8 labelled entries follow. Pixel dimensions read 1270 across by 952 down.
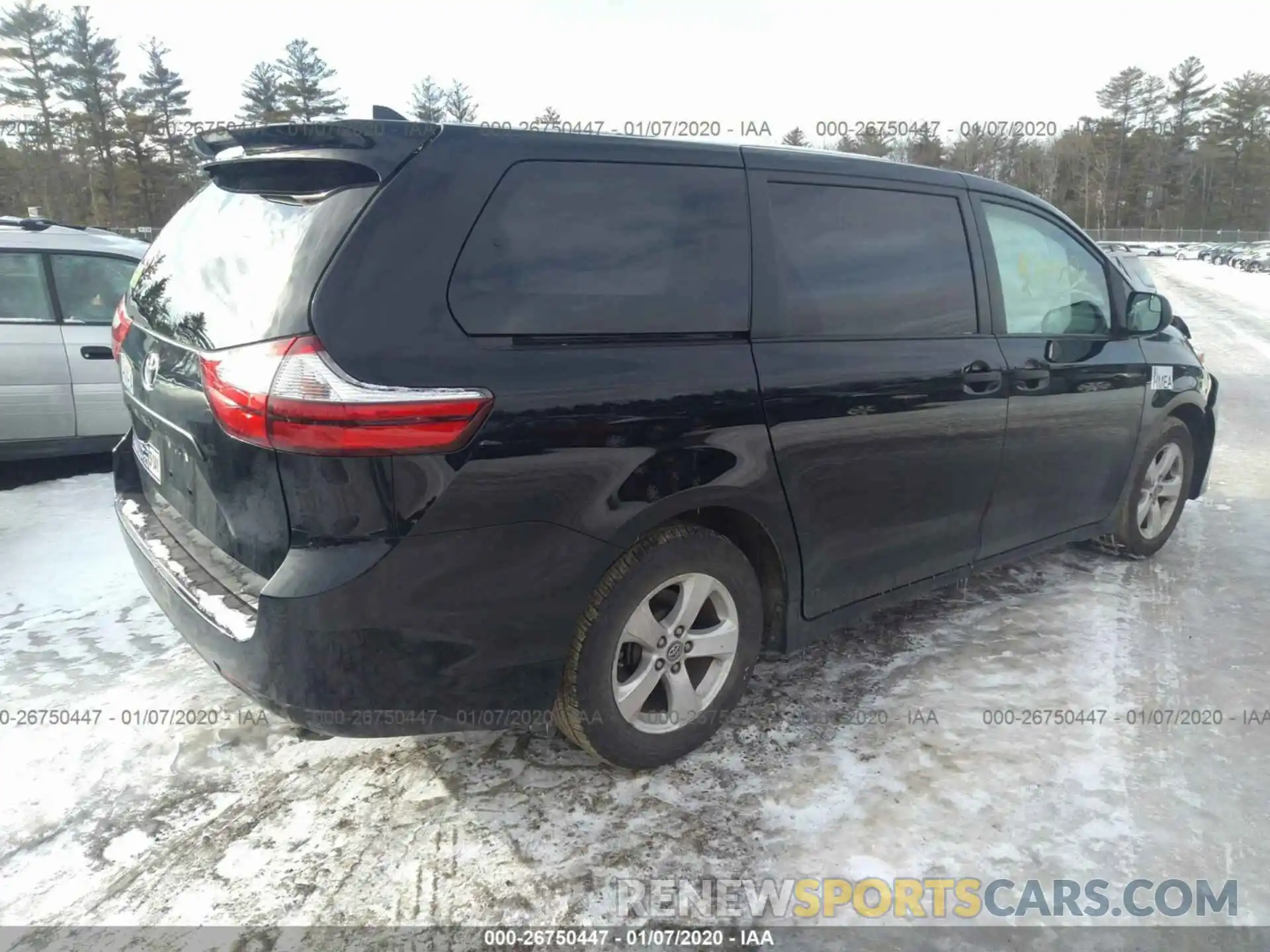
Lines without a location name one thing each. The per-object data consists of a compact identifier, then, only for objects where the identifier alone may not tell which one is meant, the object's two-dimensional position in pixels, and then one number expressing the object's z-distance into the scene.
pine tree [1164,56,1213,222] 79.38
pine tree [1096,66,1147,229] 80.81
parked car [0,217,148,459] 5.52
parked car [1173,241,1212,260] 53.39
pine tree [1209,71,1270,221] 74.88
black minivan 2.11
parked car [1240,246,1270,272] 38.50
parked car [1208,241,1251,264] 44.98
